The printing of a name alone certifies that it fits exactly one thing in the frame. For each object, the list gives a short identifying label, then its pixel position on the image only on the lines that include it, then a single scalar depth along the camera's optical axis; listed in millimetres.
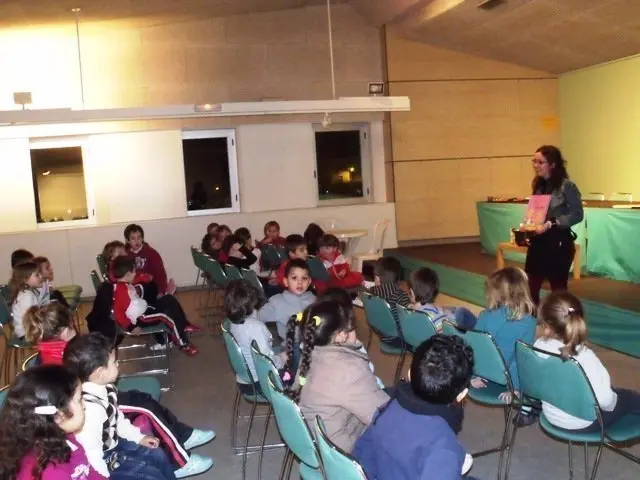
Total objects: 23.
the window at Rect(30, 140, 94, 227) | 9203
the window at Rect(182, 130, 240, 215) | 9727
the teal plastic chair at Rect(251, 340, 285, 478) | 2675
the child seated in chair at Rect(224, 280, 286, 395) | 3625
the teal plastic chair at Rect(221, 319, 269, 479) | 3279
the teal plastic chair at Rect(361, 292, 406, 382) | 3994
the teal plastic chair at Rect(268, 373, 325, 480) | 2213
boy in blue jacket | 1722
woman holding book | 4664
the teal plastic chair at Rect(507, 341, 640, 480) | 2529
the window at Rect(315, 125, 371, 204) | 10367
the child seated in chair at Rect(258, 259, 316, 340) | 4074
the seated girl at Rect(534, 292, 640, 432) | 2668
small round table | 8615
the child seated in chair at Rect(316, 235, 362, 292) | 5832
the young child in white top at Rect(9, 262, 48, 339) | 4832
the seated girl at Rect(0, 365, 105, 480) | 1880
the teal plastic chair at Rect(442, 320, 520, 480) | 2967
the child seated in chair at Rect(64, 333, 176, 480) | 2426
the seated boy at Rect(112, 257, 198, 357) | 4883
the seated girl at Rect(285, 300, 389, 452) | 2414
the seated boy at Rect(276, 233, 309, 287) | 5927
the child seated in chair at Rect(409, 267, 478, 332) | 3762
